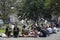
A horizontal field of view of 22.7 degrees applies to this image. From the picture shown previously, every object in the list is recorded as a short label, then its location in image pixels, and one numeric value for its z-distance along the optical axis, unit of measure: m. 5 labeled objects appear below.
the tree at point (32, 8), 32.85
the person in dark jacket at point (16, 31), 16.78
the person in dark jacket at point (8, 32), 16.77
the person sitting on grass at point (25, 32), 17.27
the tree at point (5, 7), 29.61
